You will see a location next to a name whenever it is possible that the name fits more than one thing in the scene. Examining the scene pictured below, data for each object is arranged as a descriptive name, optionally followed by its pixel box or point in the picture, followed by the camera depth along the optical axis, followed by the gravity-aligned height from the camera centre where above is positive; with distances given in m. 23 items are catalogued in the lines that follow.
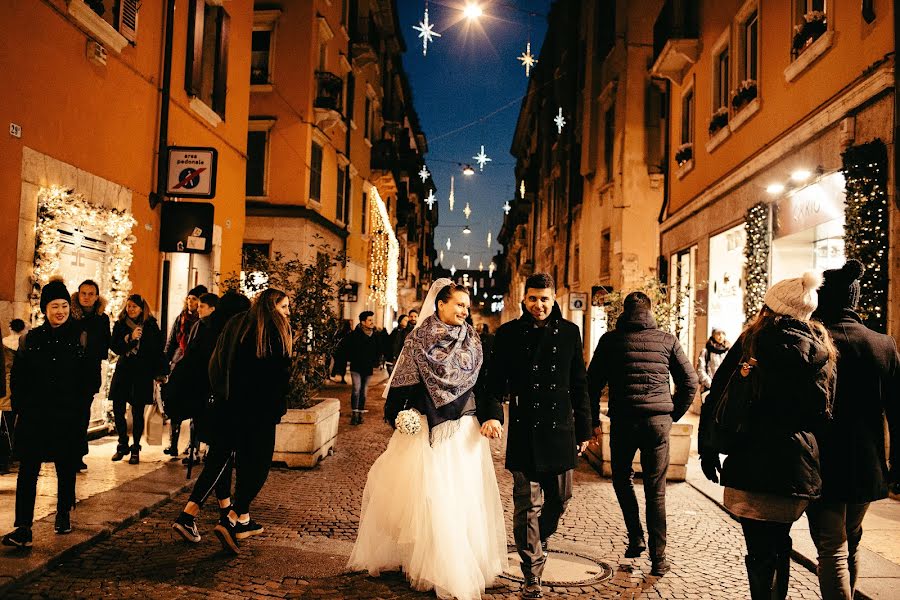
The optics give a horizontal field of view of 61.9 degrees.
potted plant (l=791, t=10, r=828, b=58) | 9.61 +4.04
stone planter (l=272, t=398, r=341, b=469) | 8.54 -1.29
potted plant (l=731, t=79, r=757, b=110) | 12.12 +4.01
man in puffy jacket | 5.37 -0.48
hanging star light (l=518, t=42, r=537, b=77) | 19.38 +7.22
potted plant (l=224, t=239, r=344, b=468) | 8.55 -0.33
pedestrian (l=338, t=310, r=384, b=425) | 13.12 -0.65
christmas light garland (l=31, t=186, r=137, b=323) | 8.62 +1.08
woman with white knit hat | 3.47 -0.44
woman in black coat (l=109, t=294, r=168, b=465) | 8.55 -0.51
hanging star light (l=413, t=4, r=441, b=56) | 15.08 +6.00
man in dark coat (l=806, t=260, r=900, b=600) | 3.74 -0.53
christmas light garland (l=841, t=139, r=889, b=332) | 7.86 +1.23
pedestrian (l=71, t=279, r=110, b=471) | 5.76 -0.06
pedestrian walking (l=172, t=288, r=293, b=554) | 5.63 -0.62
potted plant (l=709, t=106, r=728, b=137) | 13.52 +3.96
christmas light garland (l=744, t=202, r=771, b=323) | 11.29 +1.21
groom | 4.72 -0.52
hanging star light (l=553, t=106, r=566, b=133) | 29.80 +8.49
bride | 4.66 -0.97
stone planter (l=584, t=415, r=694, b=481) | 8.46 -1.34
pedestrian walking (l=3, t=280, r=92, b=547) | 5.15 -0.61
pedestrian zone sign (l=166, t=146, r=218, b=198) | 11.61 +2.34
